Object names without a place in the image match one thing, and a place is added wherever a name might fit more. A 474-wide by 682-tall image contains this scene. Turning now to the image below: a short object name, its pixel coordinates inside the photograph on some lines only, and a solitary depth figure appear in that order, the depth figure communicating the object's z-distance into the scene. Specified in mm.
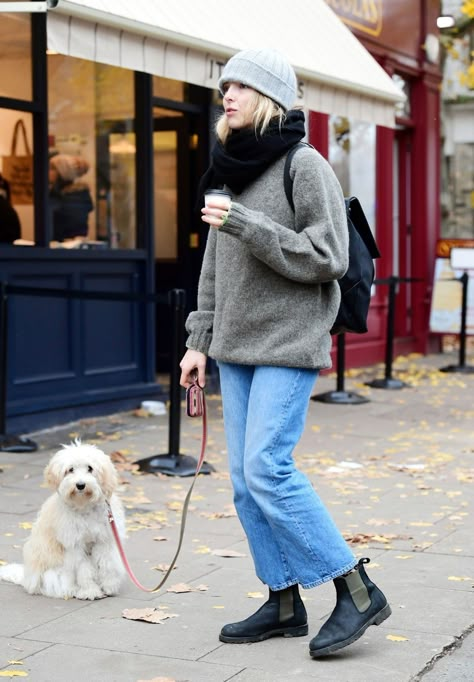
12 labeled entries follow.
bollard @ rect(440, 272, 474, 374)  13711
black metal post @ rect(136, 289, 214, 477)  7516
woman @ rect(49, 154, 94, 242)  9810
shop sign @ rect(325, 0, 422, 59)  13414
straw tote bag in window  9453
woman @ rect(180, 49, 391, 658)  4117
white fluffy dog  4840
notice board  15086
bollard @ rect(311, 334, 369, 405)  11055
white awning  7023
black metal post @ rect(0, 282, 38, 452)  8219
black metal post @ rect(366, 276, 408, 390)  12263
